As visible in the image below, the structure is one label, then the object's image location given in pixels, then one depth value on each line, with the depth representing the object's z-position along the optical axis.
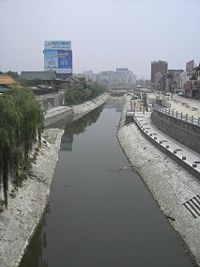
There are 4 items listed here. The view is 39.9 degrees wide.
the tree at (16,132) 13.75
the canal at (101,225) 12.76
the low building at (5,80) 34.75
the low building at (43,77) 67.10
